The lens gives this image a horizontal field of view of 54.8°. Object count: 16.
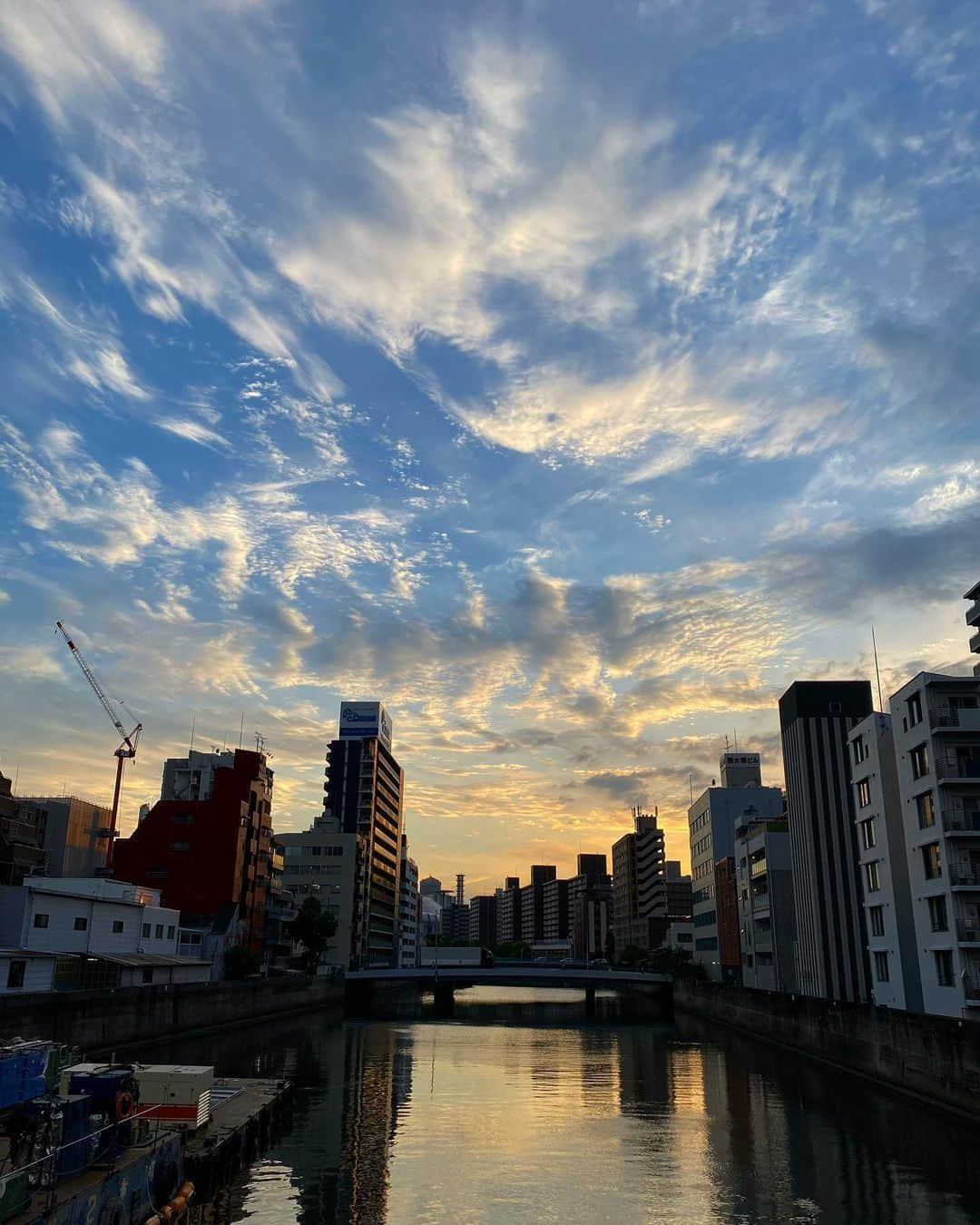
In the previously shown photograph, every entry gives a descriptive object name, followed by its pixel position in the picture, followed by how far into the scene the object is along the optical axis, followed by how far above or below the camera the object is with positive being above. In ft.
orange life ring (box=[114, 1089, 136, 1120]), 91.25 -16.75
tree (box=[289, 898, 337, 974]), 430.20 -0.72
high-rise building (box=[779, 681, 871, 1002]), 300.40 +29.05
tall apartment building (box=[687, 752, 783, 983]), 473.67 +50.77
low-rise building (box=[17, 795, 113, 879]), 574.56 +56.76
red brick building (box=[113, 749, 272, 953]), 361.92 +29.23
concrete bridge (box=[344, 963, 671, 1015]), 434.30 -22.03
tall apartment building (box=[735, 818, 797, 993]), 357.00 +8.64
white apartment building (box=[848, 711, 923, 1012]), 211.61 +13.30
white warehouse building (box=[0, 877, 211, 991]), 219.00 -2.76
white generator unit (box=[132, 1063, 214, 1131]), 112.16 -18.90
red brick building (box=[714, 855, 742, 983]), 427.33 +5.01
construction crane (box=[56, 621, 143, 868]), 632.79 +111.81
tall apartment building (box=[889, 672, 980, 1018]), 181.68 +18.57
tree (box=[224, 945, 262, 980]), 338.13 -12.09
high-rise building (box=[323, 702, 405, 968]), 588.91 +19.95
